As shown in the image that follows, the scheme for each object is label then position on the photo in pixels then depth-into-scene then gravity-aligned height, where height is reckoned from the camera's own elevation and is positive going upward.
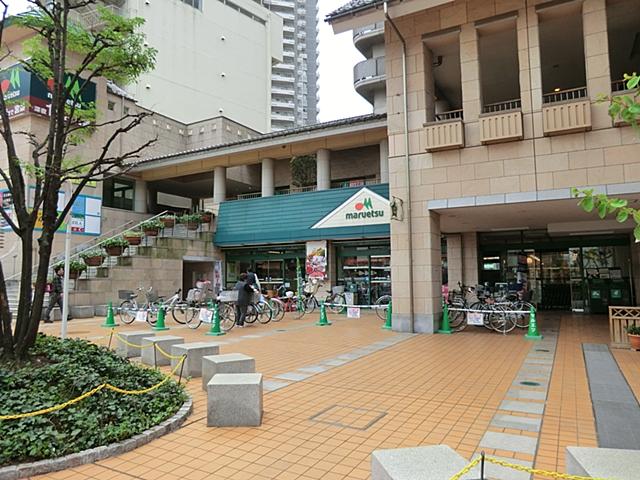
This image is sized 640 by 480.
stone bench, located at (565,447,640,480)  2.59 -1.19
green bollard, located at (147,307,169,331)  13.41 -1.48
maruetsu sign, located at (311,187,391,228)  17.70 +2.36
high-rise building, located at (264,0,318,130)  81.38 +40.44
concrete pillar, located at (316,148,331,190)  19.92 +4.51
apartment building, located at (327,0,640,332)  10.55 +3.55
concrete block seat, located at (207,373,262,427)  4.95 -1.46
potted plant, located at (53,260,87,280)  15.96 +0.24
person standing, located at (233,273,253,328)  13.23 -0.79
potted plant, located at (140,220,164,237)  20.20 +2.03
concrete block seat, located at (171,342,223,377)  7.27 -1.34
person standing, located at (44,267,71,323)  14.71 -0.59
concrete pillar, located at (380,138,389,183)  18.70 +4.52
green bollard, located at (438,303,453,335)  12.24 -1.48
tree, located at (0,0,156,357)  5.92 +2.52
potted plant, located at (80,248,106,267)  17.05 +0.59
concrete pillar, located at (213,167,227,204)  22.69 +4.45
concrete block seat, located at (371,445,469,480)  2.72 -1.25
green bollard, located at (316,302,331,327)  14.12 -1.56
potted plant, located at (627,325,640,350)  9.20 -1.41
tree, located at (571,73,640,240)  3.00 +0.48
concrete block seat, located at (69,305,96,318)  16.17 -1.35
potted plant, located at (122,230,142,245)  19.28 +1.51
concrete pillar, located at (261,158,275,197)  21.52 +4.53
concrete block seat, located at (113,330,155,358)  9.07 -1.45
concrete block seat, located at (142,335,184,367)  8.12 -1.43
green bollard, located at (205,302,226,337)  12.09 -1.49
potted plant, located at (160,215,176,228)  21.44 +2.50
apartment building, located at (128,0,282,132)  36.77 +19.92
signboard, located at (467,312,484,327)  11.66 -1.28
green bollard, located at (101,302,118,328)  14.02 -1.48
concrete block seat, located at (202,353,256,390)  6.07 -1.28
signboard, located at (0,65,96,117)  20.08 +8.28
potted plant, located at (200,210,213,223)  21.81 +2.70
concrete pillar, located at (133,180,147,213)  24.94 +4.23
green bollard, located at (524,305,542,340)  10.99 -1.53
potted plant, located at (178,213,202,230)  21.56 +2.51
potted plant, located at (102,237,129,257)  18.06 +1.10
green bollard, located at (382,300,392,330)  13.01 -1.48
